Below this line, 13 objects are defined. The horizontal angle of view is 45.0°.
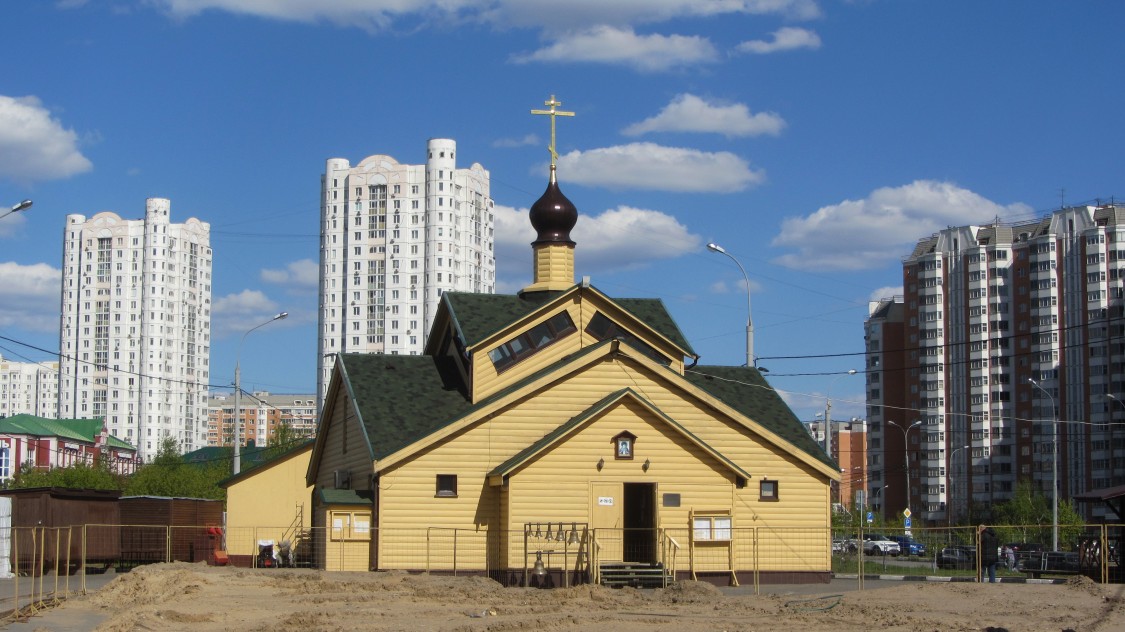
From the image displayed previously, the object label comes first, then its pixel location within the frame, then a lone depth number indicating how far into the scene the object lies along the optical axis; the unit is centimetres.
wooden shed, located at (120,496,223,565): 4475
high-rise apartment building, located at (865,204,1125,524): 11469
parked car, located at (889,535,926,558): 6084
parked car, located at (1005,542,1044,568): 6308
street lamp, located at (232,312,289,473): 5059
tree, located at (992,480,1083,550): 7719
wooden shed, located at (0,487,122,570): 4062
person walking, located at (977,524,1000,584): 3119
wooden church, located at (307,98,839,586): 3244
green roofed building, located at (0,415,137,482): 14450
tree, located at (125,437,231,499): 8875
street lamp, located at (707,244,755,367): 3981
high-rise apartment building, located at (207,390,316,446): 11901
